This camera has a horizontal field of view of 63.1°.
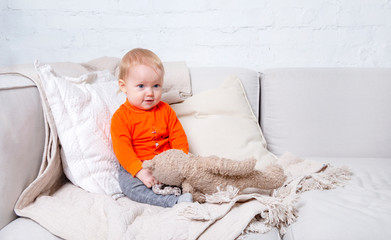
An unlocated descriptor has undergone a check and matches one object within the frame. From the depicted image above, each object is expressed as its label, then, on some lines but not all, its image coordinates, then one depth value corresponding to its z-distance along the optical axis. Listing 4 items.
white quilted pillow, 1.03
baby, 1.04
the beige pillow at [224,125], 1.27
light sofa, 1.20
